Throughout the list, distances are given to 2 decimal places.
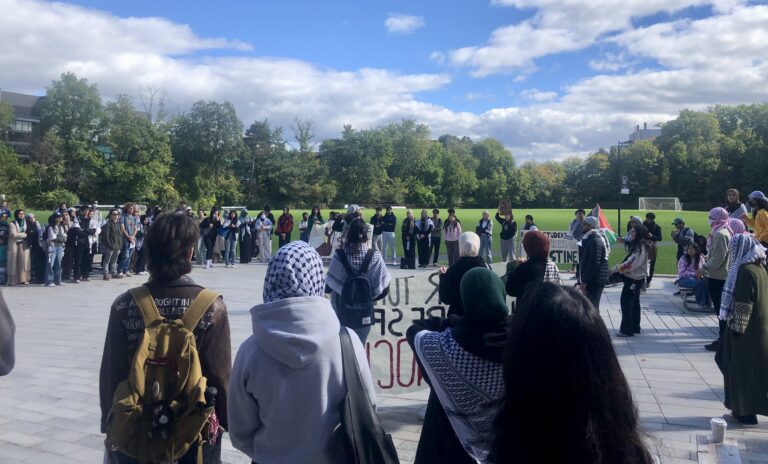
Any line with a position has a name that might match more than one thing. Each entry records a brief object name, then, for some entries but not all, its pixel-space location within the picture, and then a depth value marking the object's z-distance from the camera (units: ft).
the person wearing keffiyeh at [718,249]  26.43
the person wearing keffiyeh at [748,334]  18.20
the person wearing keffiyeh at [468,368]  8.03
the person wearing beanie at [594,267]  27.27
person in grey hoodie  7.78
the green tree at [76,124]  181.27
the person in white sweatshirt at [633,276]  31.48
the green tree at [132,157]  185.88
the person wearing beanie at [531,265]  17.70
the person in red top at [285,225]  73.82
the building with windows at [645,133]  434.30
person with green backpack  8.50
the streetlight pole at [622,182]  99.22
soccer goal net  202.18
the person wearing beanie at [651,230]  51.72
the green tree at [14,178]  168.35
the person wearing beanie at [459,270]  13.73
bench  40.06
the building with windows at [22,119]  221.46
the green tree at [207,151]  229.45
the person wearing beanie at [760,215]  30.55
